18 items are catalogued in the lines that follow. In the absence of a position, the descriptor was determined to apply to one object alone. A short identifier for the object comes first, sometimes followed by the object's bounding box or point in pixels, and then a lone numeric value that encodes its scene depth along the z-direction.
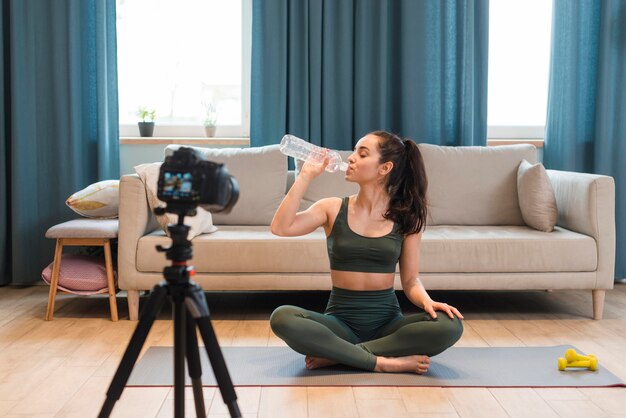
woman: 2.68
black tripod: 1.58
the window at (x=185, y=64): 4.77
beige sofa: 3.61
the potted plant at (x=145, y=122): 4.68
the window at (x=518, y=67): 4.84
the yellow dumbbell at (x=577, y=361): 2.81
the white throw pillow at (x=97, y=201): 3.94
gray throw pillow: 3.87
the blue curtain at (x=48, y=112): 4.40
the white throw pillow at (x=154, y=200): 3.62
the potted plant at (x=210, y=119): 4.74
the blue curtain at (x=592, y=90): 4.54
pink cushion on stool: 3.75
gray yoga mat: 2.66
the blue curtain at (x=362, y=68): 4.49
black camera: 1.54
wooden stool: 3.64
